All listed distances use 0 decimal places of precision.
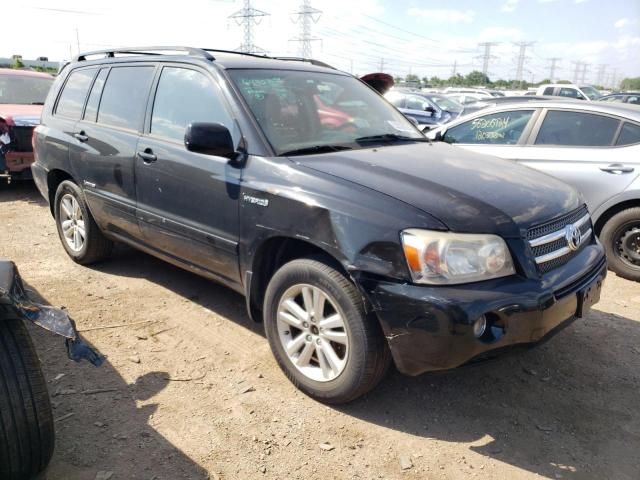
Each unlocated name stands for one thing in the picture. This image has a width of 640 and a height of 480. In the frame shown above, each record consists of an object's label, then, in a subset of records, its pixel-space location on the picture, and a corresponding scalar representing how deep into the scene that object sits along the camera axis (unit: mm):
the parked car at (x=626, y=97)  17797
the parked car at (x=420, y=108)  14305
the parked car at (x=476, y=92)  24950
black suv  2463
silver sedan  4922
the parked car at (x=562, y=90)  19844
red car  7270
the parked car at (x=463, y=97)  21272
